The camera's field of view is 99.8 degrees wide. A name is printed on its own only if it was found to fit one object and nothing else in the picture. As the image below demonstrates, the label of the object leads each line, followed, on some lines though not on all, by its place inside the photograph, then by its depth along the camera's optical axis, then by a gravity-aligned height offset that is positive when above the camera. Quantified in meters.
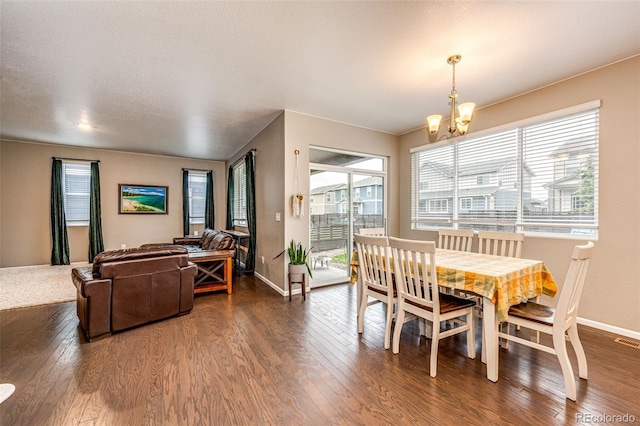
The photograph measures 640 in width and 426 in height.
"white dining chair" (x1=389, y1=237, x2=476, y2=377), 2.01 -0.74
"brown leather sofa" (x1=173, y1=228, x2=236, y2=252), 4.38 -0.60
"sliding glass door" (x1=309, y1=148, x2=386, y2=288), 4.42 +0.06
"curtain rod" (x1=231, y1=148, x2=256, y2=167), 5.23 +1.16
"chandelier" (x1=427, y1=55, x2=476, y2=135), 2.37 +0.85
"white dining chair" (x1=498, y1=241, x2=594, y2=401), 1.72 -0.78
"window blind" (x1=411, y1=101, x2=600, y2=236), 2.95 +0.41
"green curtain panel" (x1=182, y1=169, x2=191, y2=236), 7.18 +0.27
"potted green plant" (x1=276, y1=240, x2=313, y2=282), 3.82 -0.74
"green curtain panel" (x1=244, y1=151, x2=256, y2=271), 5.11 +0.00
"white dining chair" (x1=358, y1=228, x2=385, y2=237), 3.42 -0.29
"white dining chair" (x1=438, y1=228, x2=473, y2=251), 3.29 -0.39
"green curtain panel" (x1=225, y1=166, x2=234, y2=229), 6.94 +0.21
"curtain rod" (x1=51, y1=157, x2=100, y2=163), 5.95 +1.18
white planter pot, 3.81 -0.88
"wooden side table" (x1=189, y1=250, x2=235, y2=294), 4.02 -0.91
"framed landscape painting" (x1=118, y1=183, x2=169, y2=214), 6.66 +0.30
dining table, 1.92 -0.58
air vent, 2.45 -1.26
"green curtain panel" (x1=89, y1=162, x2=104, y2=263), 6.24 -0.08
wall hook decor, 4.05 +0.17
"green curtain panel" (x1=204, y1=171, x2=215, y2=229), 7.46 +0.06
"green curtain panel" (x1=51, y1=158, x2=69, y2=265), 5.93 -0.18
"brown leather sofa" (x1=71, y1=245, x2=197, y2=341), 2.59 -0.81
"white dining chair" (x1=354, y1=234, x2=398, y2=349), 2.37 -0.62
